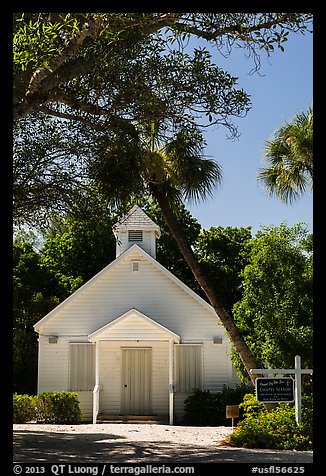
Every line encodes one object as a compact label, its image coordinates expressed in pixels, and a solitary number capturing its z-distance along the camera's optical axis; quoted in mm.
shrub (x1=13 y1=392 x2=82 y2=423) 20109
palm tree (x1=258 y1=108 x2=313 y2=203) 15891
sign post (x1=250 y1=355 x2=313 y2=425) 13115
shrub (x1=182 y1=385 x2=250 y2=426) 20234
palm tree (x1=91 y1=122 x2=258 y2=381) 14852
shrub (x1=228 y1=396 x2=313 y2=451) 12609
